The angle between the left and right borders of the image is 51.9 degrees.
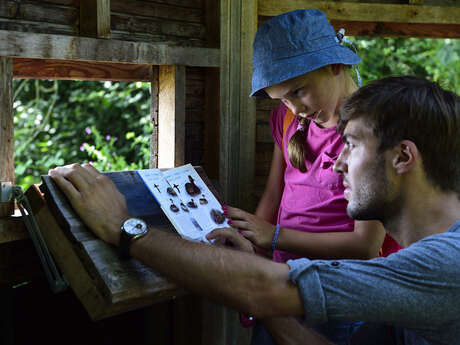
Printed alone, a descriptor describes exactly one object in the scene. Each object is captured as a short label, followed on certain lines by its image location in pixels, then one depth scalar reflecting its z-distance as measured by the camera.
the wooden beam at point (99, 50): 1.78
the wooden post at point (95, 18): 1.95
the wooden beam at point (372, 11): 2.40
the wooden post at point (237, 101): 2.29
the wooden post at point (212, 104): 2.31
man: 1.19
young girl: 1.79
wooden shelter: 1.89
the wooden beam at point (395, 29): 2.64
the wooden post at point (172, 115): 2.21
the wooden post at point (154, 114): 2.36
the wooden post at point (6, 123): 1.81
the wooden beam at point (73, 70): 2.07
